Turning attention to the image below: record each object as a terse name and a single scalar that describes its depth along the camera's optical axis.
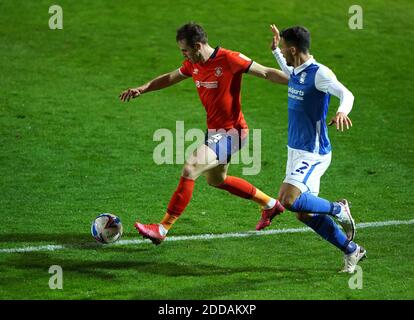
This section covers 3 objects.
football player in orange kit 17.72
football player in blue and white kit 16.30
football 18.00
